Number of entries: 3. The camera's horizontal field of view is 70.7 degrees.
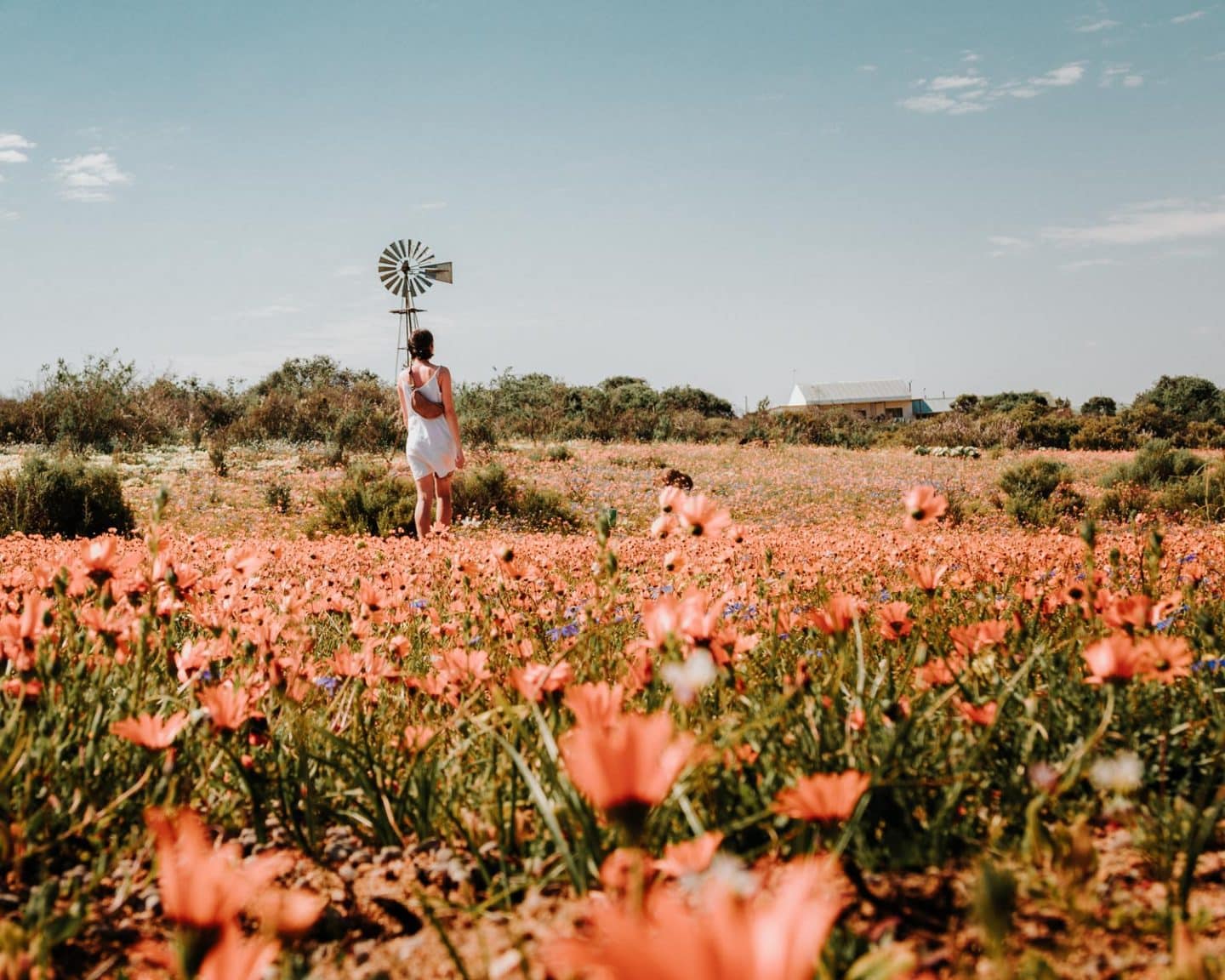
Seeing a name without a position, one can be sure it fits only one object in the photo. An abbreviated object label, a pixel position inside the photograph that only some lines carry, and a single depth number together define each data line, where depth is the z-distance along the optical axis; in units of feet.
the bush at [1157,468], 48.11
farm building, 220.84
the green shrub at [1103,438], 90.33
